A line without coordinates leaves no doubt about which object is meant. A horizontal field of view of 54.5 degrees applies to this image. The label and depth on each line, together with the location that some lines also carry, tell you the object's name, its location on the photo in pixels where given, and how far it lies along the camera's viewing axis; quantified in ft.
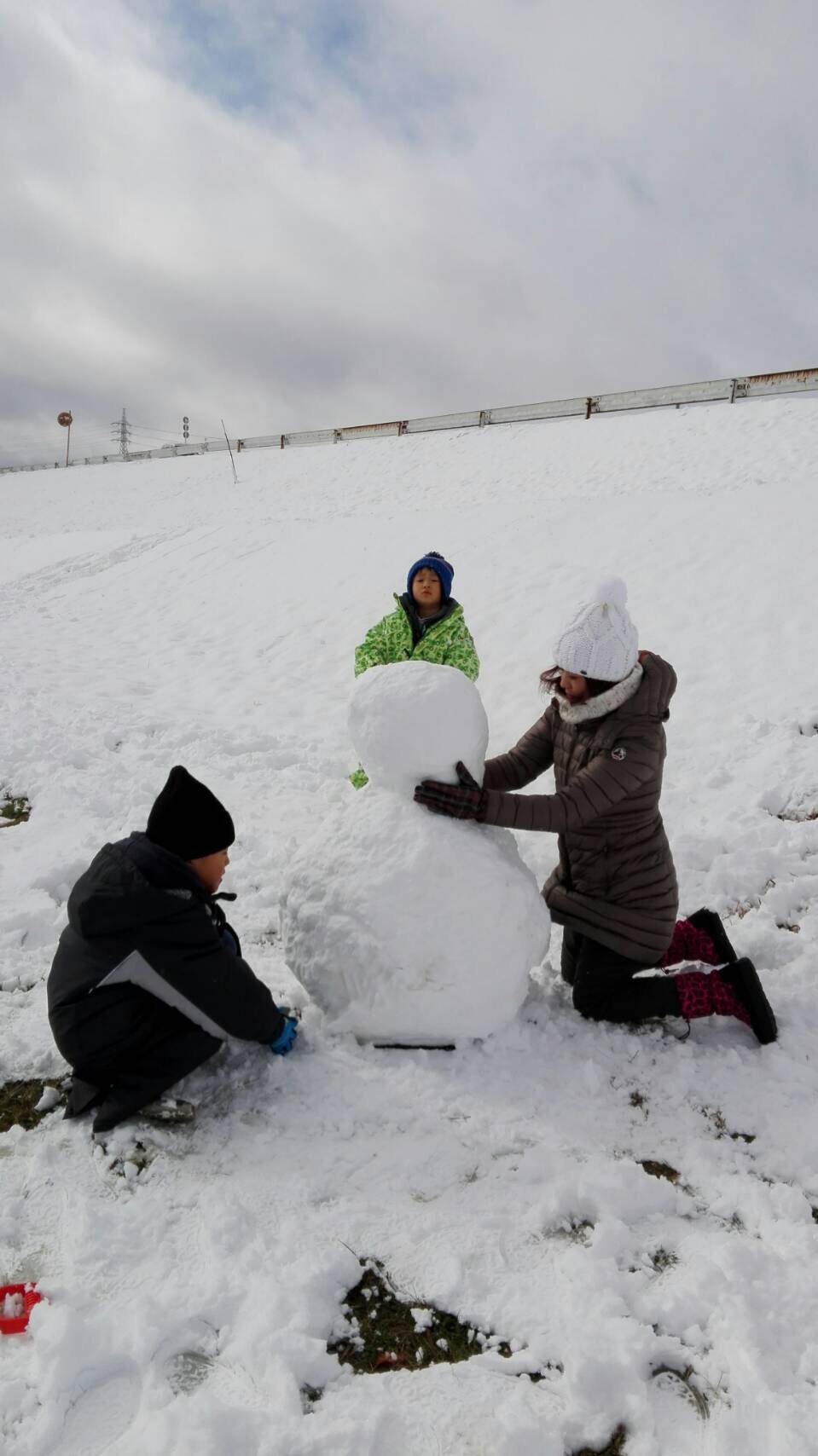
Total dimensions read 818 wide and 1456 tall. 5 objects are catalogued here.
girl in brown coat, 9.83
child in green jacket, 15.14
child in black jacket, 8.43
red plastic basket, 6.23
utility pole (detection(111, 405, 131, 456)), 209.36
